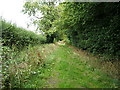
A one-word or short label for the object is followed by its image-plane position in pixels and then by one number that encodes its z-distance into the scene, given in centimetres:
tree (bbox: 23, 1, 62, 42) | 1828
